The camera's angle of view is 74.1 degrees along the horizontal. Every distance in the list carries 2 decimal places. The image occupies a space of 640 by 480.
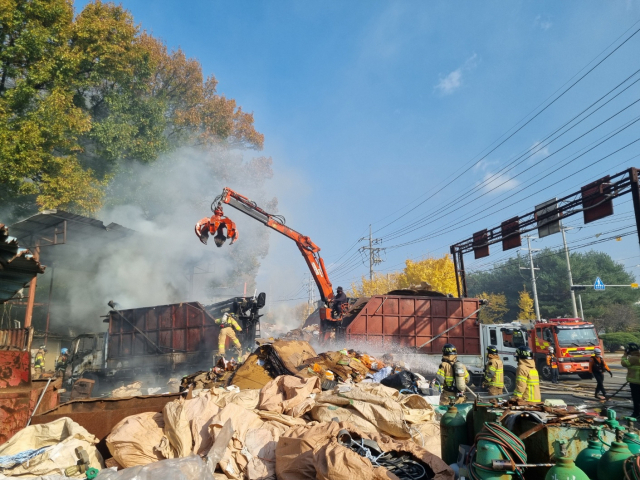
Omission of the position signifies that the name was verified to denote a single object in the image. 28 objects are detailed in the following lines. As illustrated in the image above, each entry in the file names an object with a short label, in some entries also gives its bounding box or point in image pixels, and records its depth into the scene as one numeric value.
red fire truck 13.81
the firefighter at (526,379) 5.79
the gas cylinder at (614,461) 2.32
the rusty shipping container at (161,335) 12.02
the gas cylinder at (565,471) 2.24
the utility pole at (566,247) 27.93
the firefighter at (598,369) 10.36
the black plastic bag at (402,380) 7.09
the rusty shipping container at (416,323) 13.10
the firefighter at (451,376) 6.08
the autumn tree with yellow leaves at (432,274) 37.49
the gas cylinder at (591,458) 2.54
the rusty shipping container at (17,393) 4.49
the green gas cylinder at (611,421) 2.74
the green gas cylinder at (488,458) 2.48
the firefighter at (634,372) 8.38
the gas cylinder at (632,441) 2.59
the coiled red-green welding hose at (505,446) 2.53
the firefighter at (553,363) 13.87
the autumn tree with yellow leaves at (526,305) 41.94
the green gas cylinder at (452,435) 3.58
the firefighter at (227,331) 10.98
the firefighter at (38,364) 12.78
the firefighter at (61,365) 11.92
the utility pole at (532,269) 29.64
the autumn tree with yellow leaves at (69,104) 12.86
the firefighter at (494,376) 6.52
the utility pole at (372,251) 40.25
